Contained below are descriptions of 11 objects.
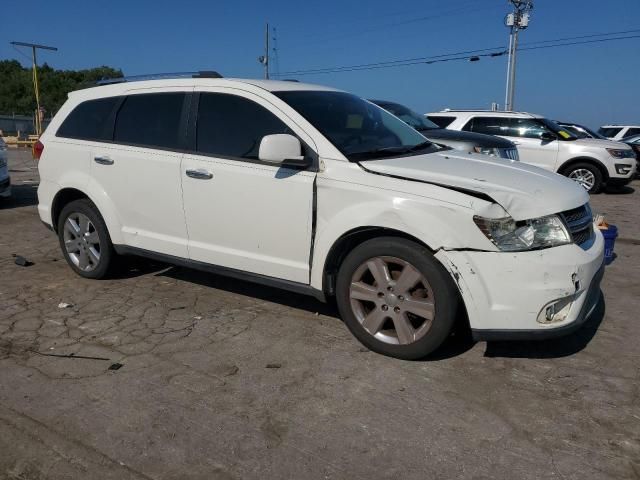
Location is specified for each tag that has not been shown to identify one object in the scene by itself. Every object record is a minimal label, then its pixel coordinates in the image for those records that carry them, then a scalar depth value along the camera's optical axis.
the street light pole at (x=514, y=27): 32.16
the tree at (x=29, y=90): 60.97
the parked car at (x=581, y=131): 15.12
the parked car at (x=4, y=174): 9.71
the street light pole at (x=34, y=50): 27.27
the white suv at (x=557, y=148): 12.31
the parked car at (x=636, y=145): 15.82
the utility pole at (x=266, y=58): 45.54
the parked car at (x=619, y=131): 20.27
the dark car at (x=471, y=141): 8.78
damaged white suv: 3.34
